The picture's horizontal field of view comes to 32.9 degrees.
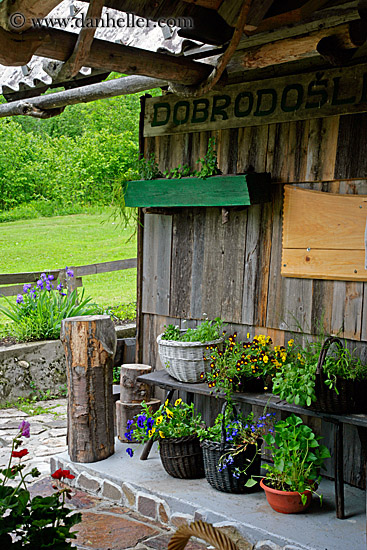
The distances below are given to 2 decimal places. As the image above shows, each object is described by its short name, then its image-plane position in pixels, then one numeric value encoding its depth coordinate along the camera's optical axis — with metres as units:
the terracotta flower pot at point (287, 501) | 3.77
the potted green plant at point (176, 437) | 4.34
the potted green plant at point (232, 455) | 4.05
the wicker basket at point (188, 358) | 4.47
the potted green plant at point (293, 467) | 3.79
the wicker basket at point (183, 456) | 4.34
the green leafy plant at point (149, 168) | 5.19
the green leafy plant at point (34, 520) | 2.02
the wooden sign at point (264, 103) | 4.10
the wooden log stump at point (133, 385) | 5.07
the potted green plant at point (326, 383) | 3.66
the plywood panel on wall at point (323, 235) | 4.05
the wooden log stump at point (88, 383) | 4.65
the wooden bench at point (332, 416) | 3.68
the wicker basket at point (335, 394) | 3.66
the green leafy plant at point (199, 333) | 4.60
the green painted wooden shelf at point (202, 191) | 4.30
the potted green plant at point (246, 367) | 4.21
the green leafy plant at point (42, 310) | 7.61
